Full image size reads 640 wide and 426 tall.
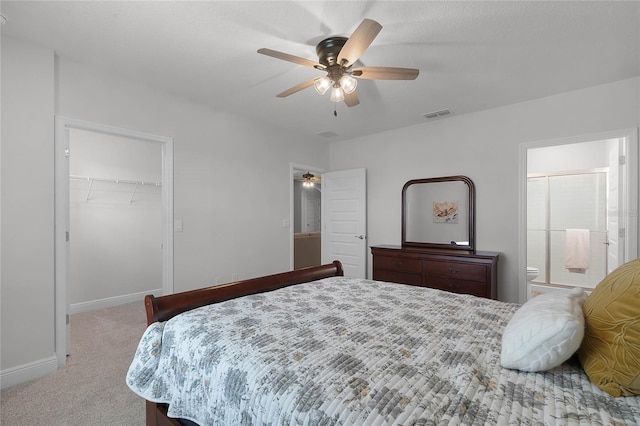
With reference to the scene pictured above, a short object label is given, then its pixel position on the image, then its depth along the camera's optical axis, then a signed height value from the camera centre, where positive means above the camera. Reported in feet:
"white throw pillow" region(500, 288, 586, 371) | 3.28 -1.46
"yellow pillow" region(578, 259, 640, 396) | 2.92 -1.33
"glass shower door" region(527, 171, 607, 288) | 15.34 -0.48
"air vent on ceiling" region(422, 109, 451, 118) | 12.14 +4.12
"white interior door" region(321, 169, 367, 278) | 15.49 -0.45
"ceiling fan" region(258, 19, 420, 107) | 6.57 +3.26
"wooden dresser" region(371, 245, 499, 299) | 10.85 -2.30
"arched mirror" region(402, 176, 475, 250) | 12.62 -0.07
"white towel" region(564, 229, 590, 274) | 15.47 -2.03
